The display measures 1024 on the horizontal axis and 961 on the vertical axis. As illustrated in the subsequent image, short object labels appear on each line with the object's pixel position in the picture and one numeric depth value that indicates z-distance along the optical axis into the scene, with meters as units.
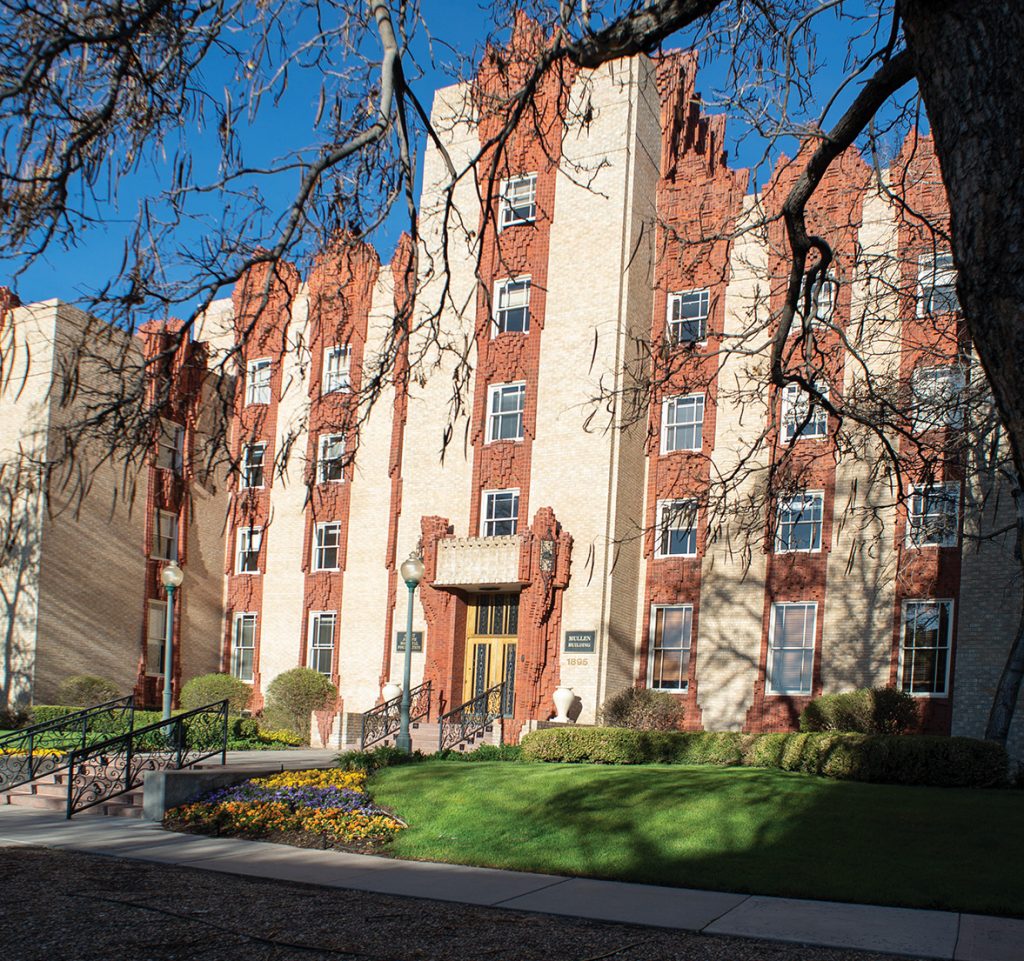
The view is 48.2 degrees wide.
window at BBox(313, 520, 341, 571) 36.66
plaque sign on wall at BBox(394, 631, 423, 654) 32.97
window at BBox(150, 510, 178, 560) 36.91
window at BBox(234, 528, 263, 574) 38.41
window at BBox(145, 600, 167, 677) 36.66
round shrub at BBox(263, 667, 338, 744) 33.84
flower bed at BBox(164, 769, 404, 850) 15.34
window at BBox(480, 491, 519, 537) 32.28
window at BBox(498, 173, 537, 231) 34.34
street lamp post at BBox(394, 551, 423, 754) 22.39
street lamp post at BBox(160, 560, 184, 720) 27.12
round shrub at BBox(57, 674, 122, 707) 32.50
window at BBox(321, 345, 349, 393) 35.14
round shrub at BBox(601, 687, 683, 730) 28.08
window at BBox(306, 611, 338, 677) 35.94
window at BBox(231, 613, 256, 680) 38.12
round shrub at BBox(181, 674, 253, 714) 34.97
